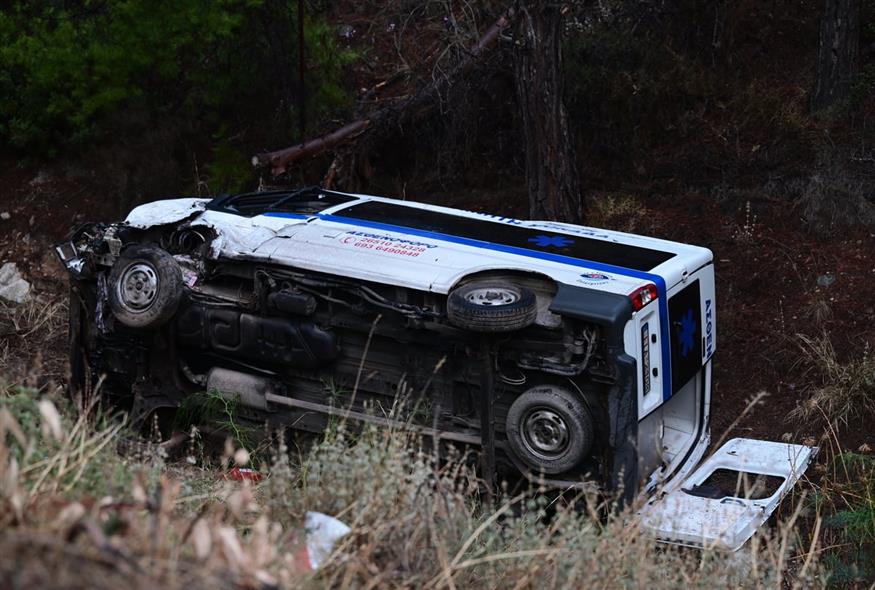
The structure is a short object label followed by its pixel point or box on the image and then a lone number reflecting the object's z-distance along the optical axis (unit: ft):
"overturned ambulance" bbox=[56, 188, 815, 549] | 35.91
